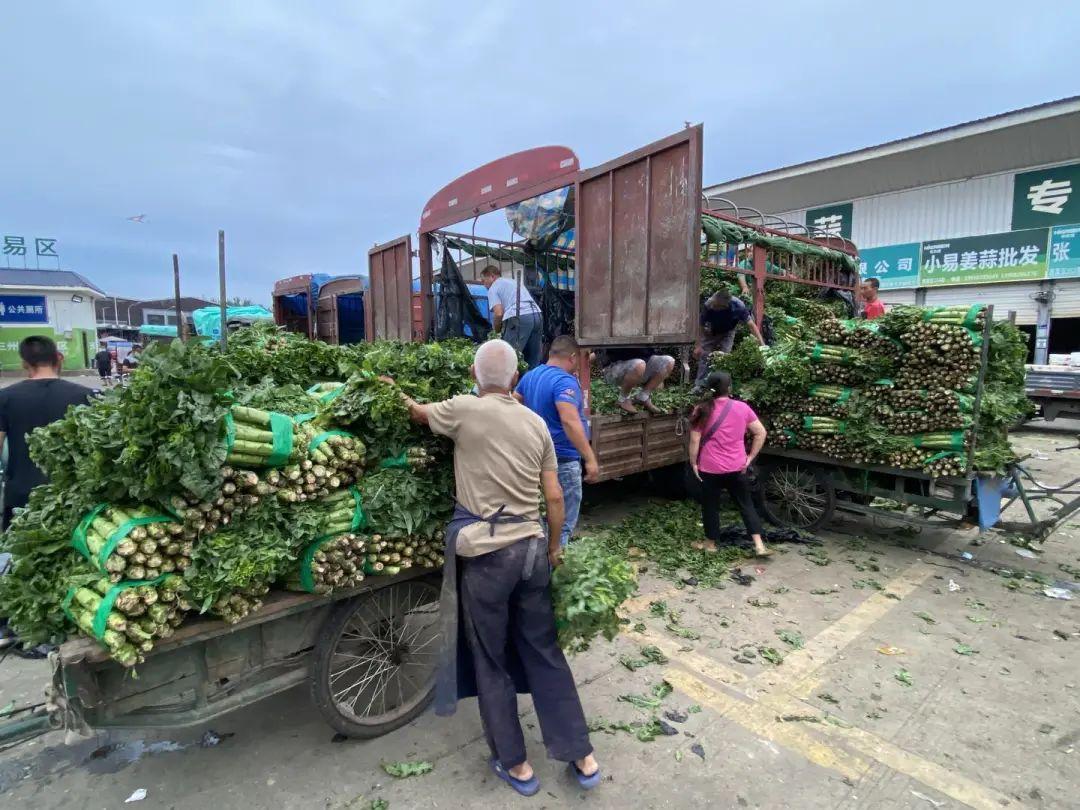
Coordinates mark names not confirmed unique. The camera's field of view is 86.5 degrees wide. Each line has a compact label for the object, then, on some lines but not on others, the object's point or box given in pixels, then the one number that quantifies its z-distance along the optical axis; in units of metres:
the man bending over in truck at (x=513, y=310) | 6.78
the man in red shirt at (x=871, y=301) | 7.89
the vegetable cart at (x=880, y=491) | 5.34
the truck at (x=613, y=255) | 4.87
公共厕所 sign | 28.27
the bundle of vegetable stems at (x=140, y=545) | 2.18
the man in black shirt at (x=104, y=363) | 20.75
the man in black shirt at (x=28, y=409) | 3.98
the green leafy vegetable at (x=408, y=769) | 2.84
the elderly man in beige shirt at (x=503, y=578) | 2.69
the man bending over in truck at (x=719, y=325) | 7.68
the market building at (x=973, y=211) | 14.62
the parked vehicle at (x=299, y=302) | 12.59
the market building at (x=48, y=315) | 27.92
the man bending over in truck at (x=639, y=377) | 6.68
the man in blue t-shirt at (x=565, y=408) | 4.04
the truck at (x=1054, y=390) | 12.23
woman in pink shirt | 5.77
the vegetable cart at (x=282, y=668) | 2.33
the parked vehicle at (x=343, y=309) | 11.95
